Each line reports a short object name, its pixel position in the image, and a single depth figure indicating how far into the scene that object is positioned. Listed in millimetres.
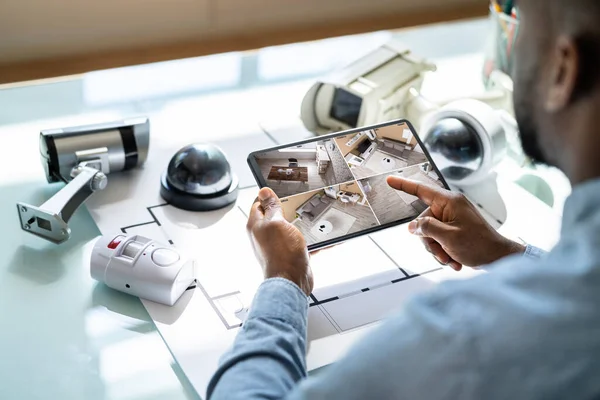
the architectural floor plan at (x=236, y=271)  972
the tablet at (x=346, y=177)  1071
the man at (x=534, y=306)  569
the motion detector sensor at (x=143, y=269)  1003
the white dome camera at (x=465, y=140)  1247
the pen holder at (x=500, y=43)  1438
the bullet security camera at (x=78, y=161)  1102
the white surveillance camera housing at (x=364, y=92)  1334
